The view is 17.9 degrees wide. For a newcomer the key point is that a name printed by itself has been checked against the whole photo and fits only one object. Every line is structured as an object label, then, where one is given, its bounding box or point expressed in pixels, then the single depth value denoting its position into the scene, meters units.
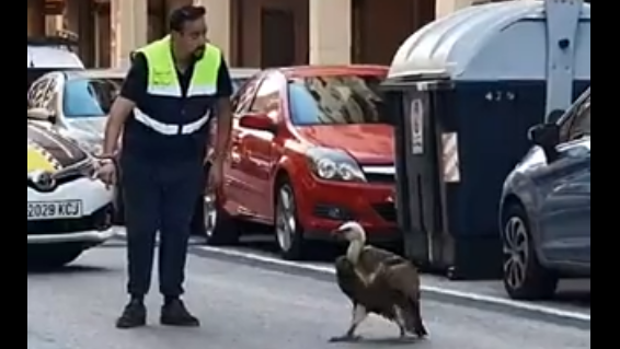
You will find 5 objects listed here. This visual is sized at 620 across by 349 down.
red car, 15.36
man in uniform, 10.95
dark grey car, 12.11
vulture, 10.39
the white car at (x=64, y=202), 14.59
